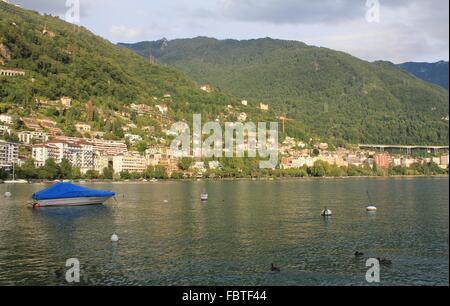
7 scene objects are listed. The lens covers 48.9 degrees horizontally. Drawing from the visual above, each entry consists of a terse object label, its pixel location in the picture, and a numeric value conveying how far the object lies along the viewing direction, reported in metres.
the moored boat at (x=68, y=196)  52.69
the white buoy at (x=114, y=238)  31.02
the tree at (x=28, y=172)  117.06
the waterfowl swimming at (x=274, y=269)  23.61
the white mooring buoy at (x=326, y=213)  45.94
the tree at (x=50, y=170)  117.56
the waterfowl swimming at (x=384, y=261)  25.31
